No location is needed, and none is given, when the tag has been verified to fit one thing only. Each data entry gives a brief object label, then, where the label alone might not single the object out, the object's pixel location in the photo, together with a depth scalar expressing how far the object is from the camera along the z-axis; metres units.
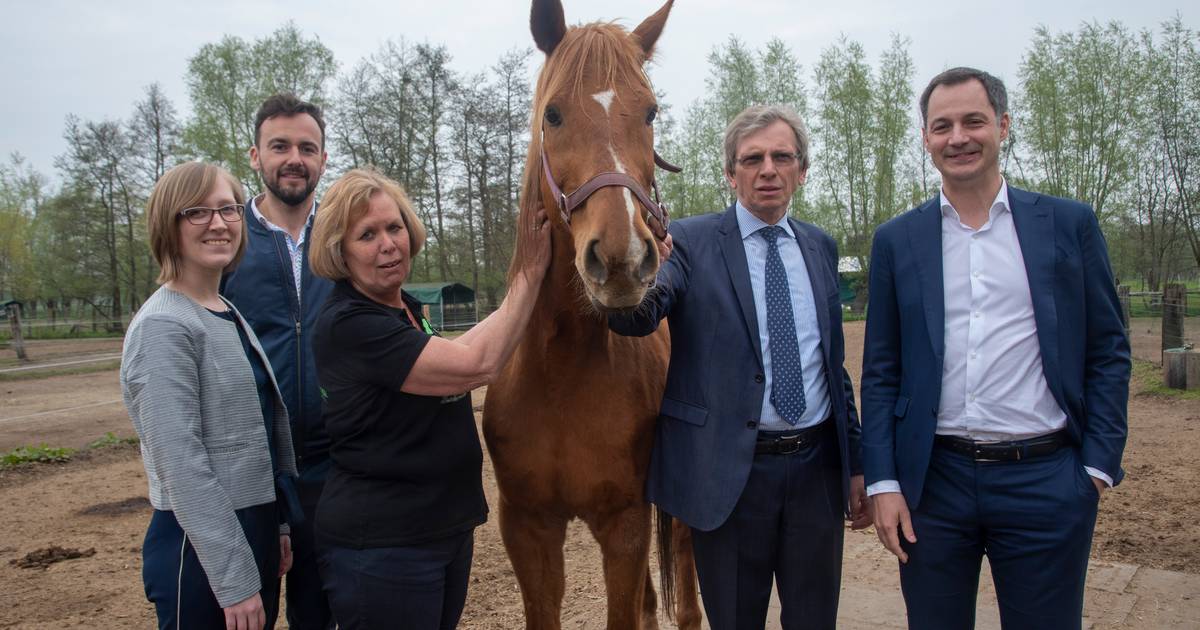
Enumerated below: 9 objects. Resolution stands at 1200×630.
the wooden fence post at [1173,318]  9.46
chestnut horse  1.73
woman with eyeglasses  1.70
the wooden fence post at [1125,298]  14.03
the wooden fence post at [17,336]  17.55
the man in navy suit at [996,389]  1.84
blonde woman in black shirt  1.79
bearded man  2.39
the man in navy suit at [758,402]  2.13
